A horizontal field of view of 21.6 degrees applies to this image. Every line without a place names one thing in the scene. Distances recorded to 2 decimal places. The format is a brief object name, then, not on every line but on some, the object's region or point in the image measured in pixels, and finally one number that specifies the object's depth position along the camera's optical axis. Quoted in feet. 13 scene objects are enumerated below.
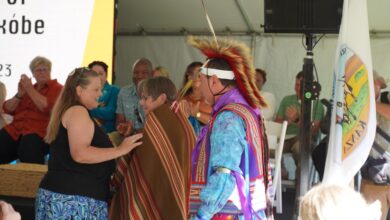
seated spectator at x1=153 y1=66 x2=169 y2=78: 28.81
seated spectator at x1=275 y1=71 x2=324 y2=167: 31.08
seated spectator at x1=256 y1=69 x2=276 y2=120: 31.93
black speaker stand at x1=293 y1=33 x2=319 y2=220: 24.42
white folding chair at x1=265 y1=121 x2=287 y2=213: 27.18
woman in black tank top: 17.09
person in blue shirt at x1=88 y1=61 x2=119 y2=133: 27.95
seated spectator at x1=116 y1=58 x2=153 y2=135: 26.02
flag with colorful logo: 21.99
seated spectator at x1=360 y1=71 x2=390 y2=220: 23.14
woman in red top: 26.87
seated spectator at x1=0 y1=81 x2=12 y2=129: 29.92
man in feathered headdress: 13.04
